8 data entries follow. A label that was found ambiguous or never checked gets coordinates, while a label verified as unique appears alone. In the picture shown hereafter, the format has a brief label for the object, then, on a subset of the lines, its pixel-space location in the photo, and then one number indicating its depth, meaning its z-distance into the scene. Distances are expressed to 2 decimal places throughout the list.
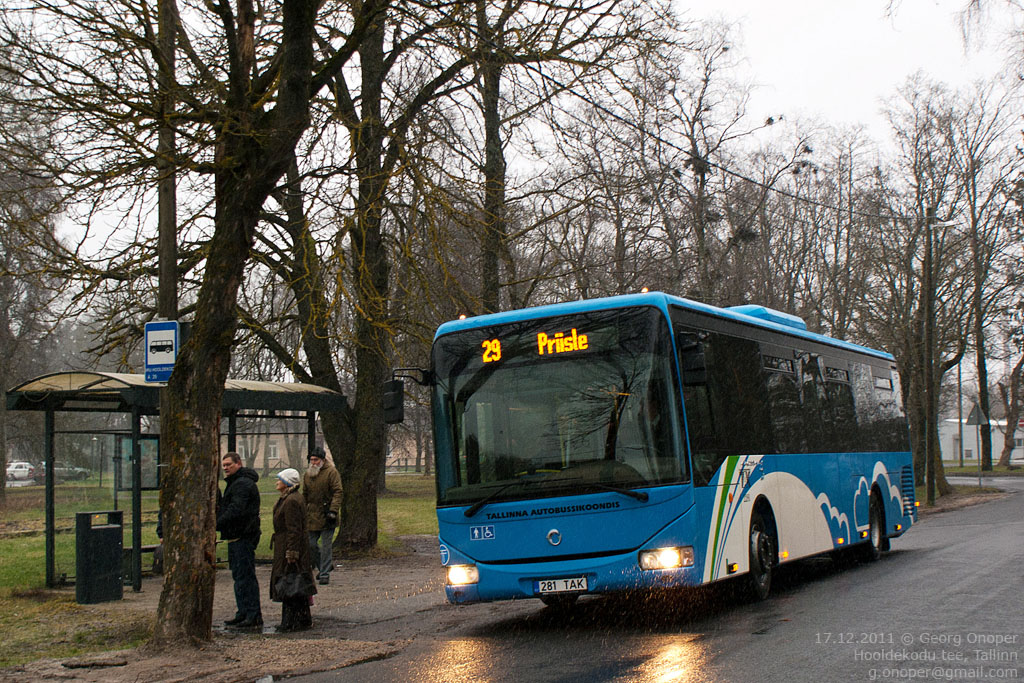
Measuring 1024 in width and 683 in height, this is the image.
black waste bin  12.70
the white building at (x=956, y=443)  113.50
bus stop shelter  13.42
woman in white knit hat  10.80
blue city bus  9.65
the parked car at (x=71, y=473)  15.48
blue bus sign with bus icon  10.22
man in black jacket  11.03
